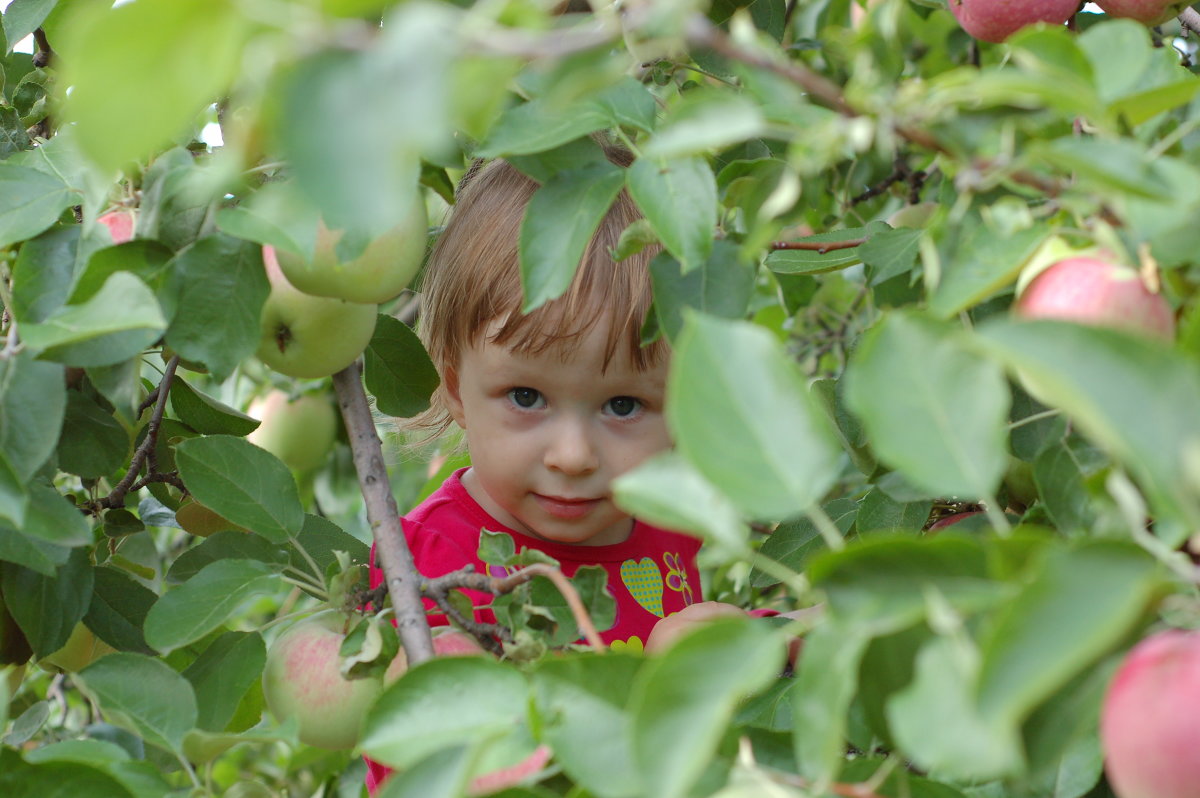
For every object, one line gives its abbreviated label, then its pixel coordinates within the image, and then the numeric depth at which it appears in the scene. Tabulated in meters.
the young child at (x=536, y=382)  1.28
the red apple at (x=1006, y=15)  1.19
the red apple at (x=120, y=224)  1.12
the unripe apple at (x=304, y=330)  1.16
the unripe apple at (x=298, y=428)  1.64
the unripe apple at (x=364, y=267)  1.11
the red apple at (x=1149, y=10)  1.20
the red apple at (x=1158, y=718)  0.81
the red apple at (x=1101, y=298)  0.97
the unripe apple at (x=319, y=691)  1.15
